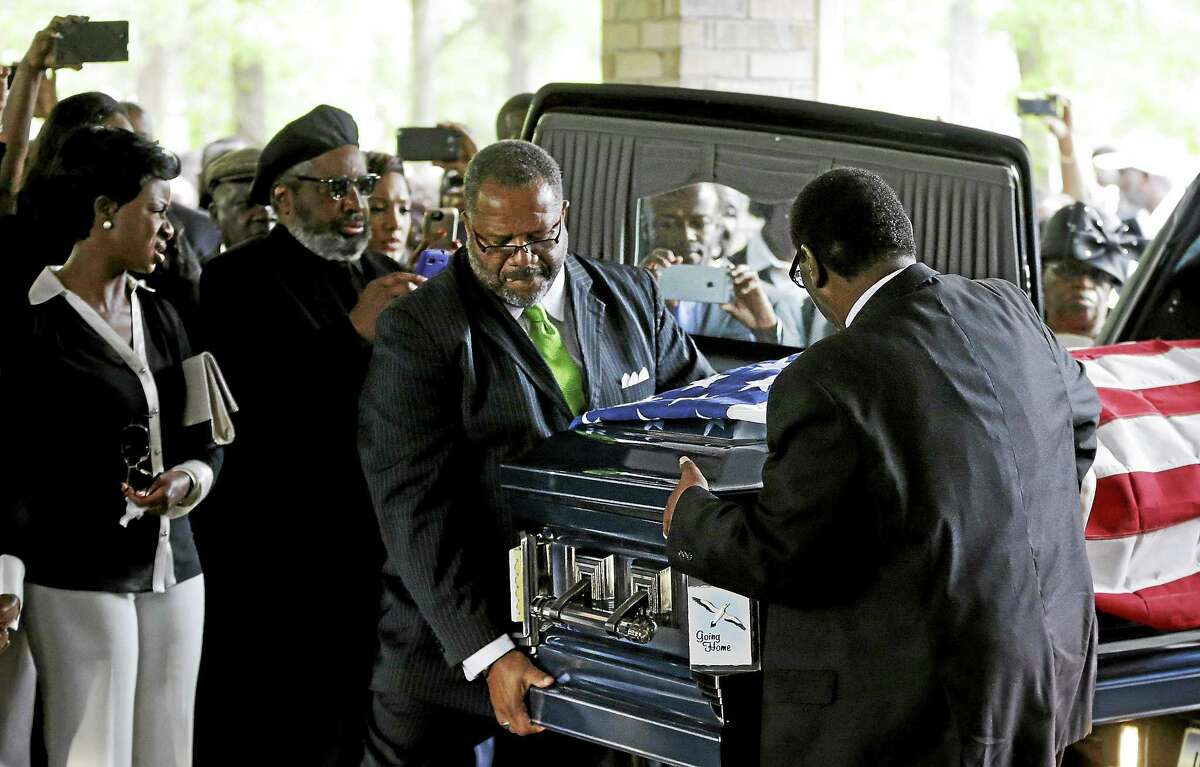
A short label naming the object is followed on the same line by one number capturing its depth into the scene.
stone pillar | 8.51
